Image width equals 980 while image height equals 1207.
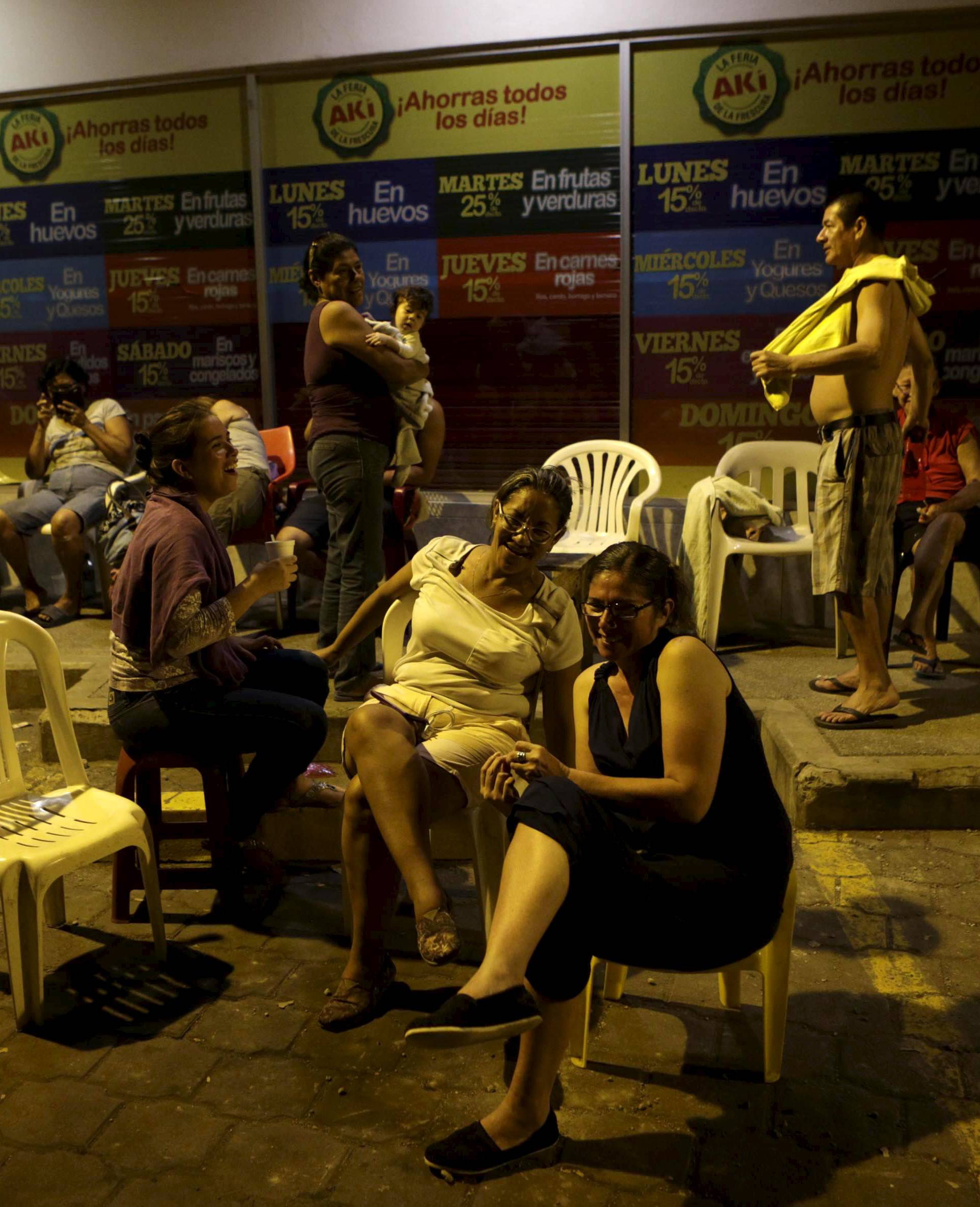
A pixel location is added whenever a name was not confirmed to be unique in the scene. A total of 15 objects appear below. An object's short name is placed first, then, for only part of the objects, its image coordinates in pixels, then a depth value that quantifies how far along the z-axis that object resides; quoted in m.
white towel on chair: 5.95
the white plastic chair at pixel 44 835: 3.05
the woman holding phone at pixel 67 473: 6.70
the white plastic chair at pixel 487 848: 3.29
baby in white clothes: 5.03
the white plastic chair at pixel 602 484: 6.30
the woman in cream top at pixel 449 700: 3.12
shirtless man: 4.54
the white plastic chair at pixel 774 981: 2.75
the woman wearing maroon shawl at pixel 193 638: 3.40
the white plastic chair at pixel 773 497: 5.88
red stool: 3.58
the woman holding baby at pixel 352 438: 4.92
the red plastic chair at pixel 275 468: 6.20
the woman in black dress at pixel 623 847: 2.48
